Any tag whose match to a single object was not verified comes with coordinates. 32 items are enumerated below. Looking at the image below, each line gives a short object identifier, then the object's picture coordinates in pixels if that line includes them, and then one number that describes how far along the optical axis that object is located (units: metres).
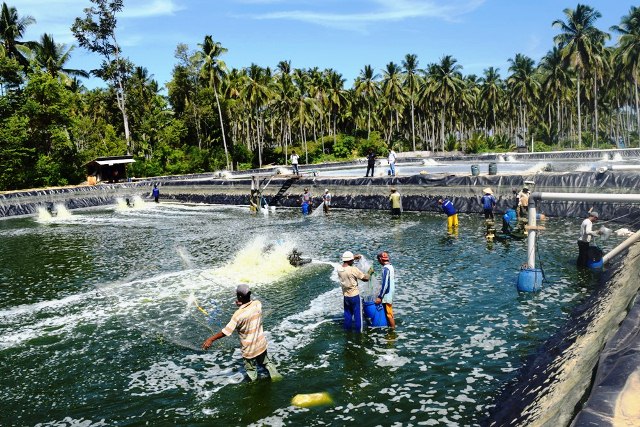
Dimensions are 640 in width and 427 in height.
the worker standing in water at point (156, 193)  50.81
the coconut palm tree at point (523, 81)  87.81
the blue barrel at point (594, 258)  15.15
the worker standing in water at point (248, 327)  8.30
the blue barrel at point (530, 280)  13.23
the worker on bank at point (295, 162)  43.30
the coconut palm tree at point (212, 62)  66.00
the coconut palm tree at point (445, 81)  83.50
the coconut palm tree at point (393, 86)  89.19
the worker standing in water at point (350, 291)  10.65
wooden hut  57.00
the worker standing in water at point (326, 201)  35.28
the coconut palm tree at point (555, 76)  79.56
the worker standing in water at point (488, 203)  23.69
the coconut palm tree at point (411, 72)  93.25
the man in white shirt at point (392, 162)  38.12
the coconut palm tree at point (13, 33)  59.03
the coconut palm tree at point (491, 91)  93.12
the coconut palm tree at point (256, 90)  70.12
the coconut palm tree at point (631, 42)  65.19
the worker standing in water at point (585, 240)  14.96
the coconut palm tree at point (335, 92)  88.31
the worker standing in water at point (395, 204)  30.81
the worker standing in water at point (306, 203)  35.69
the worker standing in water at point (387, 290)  10.78
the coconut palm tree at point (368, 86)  92.94
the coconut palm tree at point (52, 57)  64.56
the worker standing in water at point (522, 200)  23.62
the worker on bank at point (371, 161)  38.97
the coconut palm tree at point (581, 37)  66.06
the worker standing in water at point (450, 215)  23.86
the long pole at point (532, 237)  13.77
